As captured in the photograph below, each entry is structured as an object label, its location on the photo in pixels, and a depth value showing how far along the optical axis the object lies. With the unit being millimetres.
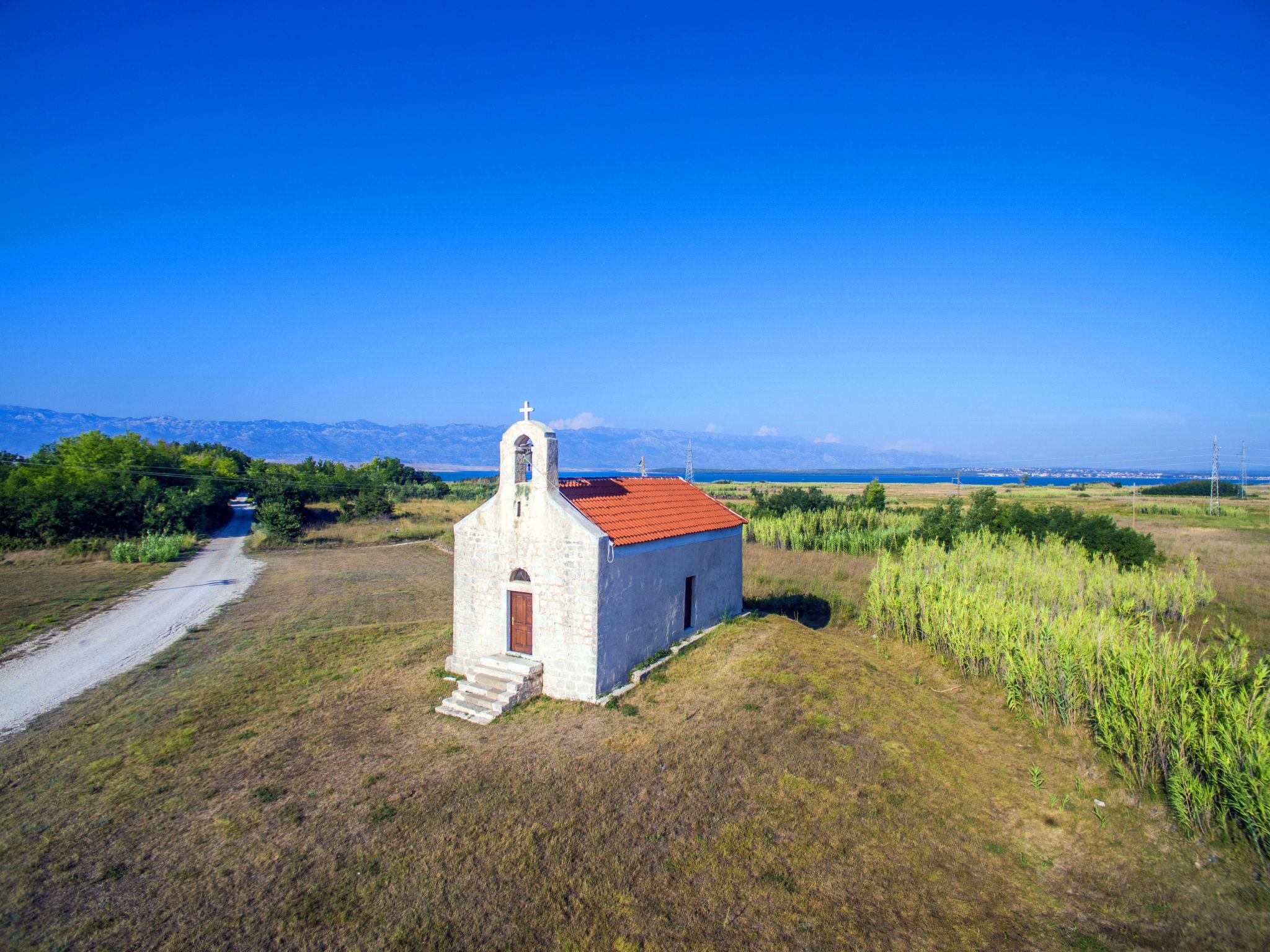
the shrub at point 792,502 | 42688
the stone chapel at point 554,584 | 13391
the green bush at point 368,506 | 50406
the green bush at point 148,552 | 33188
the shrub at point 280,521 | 41062
